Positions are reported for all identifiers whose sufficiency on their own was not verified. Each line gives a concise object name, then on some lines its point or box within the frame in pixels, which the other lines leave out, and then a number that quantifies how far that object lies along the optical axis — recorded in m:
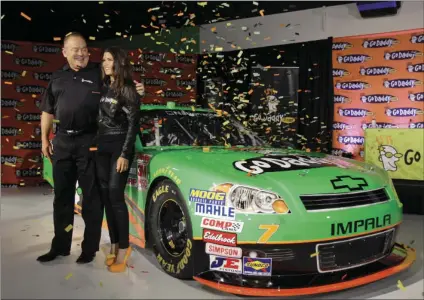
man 3.21
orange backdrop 7.62
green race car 2.40
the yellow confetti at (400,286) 2.73
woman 3.06
